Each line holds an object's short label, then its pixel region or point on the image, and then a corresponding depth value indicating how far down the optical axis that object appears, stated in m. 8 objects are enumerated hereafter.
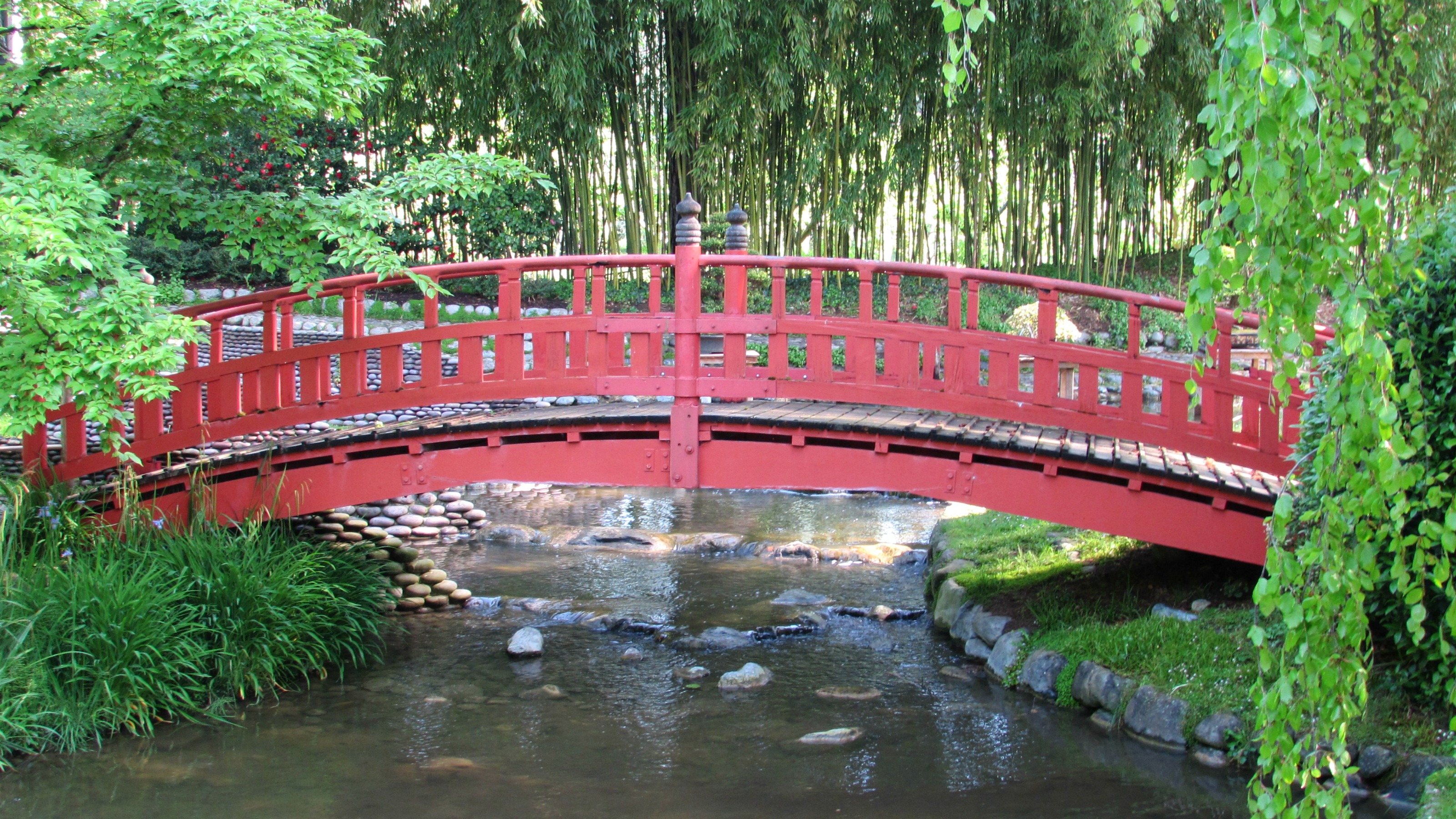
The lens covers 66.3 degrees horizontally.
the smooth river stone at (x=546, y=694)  5.26
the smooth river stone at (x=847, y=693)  5.24
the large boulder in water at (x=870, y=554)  7.79
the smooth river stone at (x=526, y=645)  5.80
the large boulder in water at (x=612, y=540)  8.23
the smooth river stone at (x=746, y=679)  5.36
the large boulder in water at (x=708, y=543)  8.12
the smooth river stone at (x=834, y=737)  4.73
